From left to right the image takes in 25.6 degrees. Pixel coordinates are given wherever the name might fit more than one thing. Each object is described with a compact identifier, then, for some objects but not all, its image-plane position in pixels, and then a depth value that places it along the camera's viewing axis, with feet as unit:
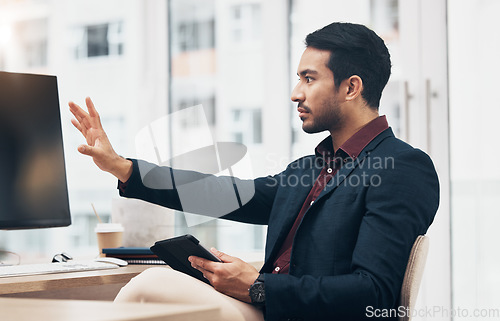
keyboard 8.20
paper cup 9.50
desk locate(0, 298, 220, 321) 5.02
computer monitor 8.63
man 7.64
